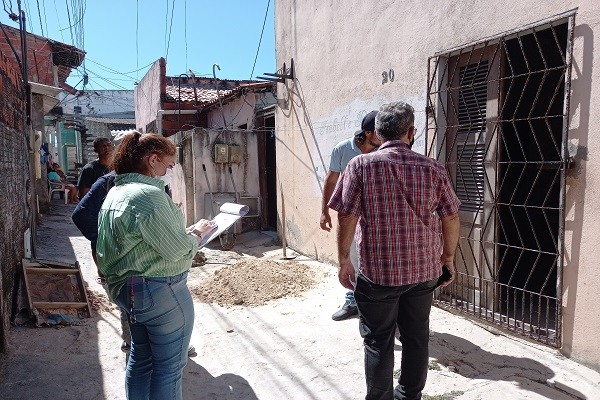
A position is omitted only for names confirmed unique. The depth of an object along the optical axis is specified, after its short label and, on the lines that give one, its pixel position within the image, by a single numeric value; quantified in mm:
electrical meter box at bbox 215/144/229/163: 8422
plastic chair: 14344
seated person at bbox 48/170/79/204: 14609
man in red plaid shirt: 2123
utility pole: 6066
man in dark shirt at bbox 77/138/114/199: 3467
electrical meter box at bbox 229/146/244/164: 8570
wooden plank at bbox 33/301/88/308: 3870
